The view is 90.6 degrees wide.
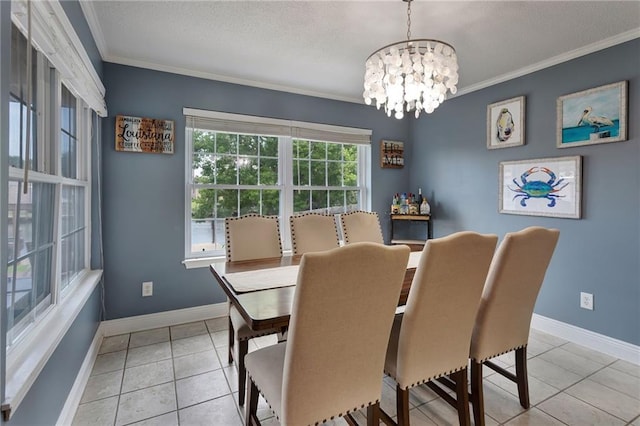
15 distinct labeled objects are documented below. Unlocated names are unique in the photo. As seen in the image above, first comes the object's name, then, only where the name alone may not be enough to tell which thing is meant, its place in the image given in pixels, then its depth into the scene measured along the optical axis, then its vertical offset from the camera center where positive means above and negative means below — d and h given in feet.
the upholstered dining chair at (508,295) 5.20 -1.41
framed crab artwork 8.72 +0.80
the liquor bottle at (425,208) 12.59 +0.18
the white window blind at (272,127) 10.00 +2.95
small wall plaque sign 13.28 +2.46
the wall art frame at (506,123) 9.87 +2.93
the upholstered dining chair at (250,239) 7.93 -0.74
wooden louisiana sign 8.95 +2.18
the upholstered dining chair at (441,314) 4.43 -1.51
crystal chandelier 5.90 +2.65
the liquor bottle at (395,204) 12.94 +0.32
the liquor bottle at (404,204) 12.85 +0.34
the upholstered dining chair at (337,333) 3.53 -1.48
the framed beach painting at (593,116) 7.82 +2.57
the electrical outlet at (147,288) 9.43 -2.36
